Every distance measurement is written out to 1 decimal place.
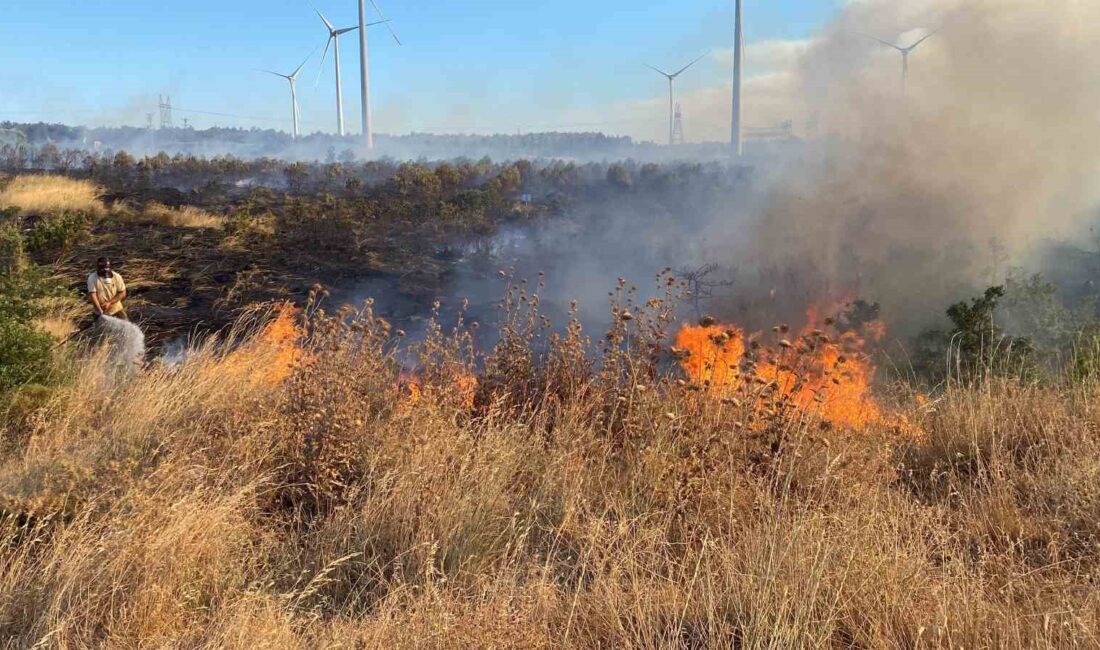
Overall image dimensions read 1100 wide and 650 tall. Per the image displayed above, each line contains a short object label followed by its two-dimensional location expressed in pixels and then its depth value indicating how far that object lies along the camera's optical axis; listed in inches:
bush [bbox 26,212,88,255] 599.8
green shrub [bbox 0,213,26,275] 465.9
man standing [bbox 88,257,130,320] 335.6
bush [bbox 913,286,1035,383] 309.0
